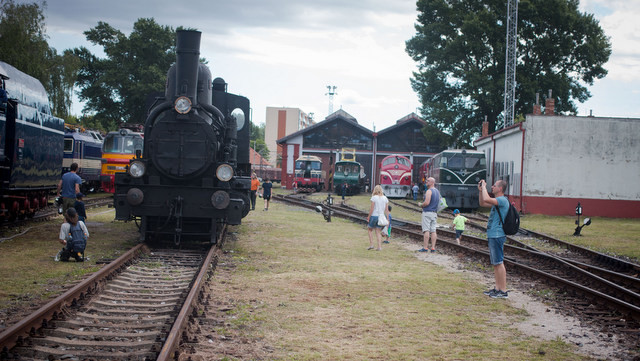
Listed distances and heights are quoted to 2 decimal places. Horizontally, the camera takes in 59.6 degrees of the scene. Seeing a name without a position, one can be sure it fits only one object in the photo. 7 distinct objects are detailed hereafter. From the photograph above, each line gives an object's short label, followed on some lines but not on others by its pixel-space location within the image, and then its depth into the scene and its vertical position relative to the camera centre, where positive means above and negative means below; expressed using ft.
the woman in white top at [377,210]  43.19 -2.00
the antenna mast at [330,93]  279.49 +44.91
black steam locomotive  35.58 +0.29
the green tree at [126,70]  153.17 +28.67
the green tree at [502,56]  134.37 +33.51
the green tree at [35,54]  115.34 +26.19
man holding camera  27.37 -2.25
